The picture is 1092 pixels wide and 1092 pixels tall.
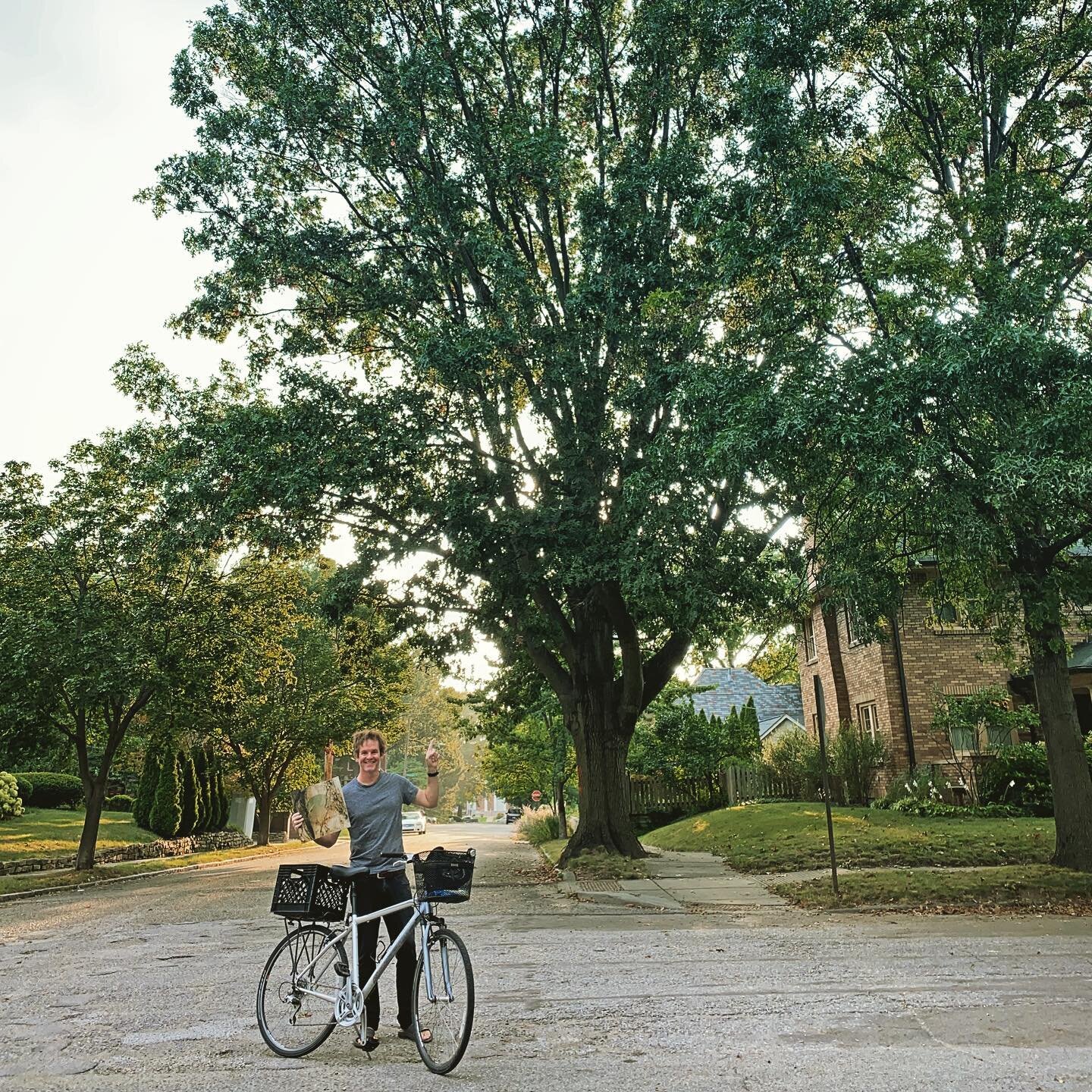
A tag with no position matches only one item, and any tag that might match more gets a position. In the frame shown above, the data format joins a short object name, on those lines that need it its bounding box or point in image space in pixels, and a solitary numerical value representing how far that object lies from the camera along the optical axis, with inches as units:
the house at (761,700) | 1520.7
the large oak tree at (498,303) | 573.0
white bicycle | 203.9
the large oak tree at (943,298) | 396.2
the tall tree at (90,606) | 751.7
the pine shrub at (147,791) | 1286.9
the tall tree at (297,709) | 1286.9
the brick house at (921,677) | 984.3
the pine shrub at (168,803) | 1248.8
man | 218.7
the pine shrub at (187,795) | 1310.3
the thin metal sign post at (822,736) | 431.8
